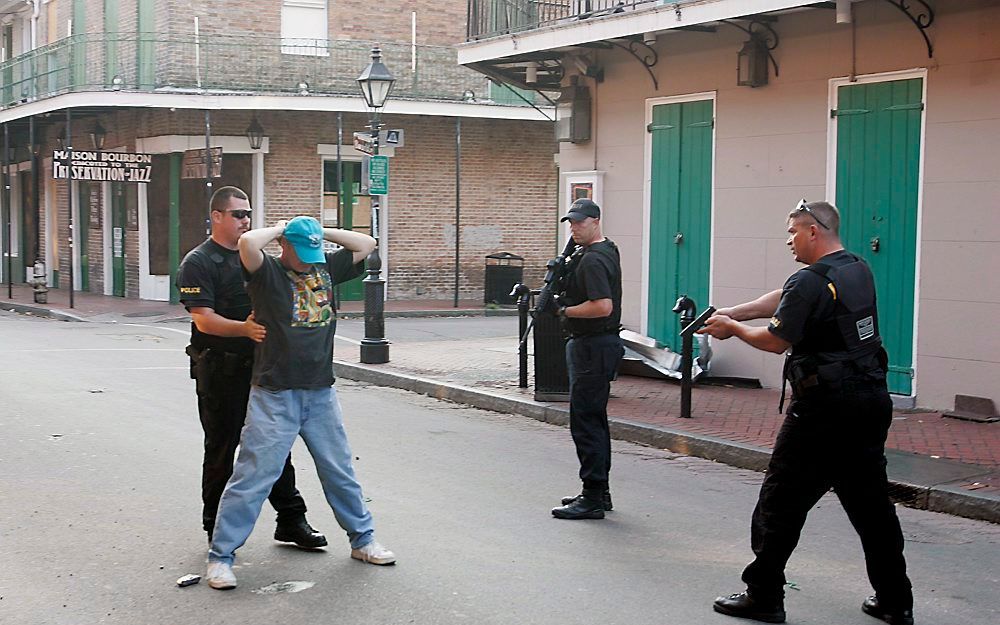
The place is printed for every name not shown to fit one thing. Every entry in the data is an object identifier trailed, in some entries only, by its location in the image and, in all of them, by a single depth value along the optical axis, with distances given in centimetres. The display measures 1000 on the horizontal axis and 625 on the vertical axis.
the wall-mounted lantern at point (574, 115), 1445
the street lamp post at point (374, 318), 1491
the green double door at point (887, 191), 1105
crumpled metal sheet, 1289
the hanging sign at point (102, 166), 2344
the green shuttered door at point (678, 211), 1316
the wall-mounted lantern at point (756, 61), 1232
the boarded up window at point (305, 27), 2531
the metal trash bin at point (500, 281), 2567
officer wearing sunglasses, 604
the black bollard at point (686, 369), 1045
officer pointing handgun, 533
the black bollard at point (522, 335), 1202
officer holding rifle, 735
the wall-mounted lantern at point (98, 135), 2753
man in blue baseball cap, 577
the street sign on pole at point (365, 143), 1631
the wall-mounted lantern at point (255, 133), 2486
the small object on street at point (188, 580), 577
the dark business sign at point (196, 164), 2334
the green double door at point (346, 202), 2573
